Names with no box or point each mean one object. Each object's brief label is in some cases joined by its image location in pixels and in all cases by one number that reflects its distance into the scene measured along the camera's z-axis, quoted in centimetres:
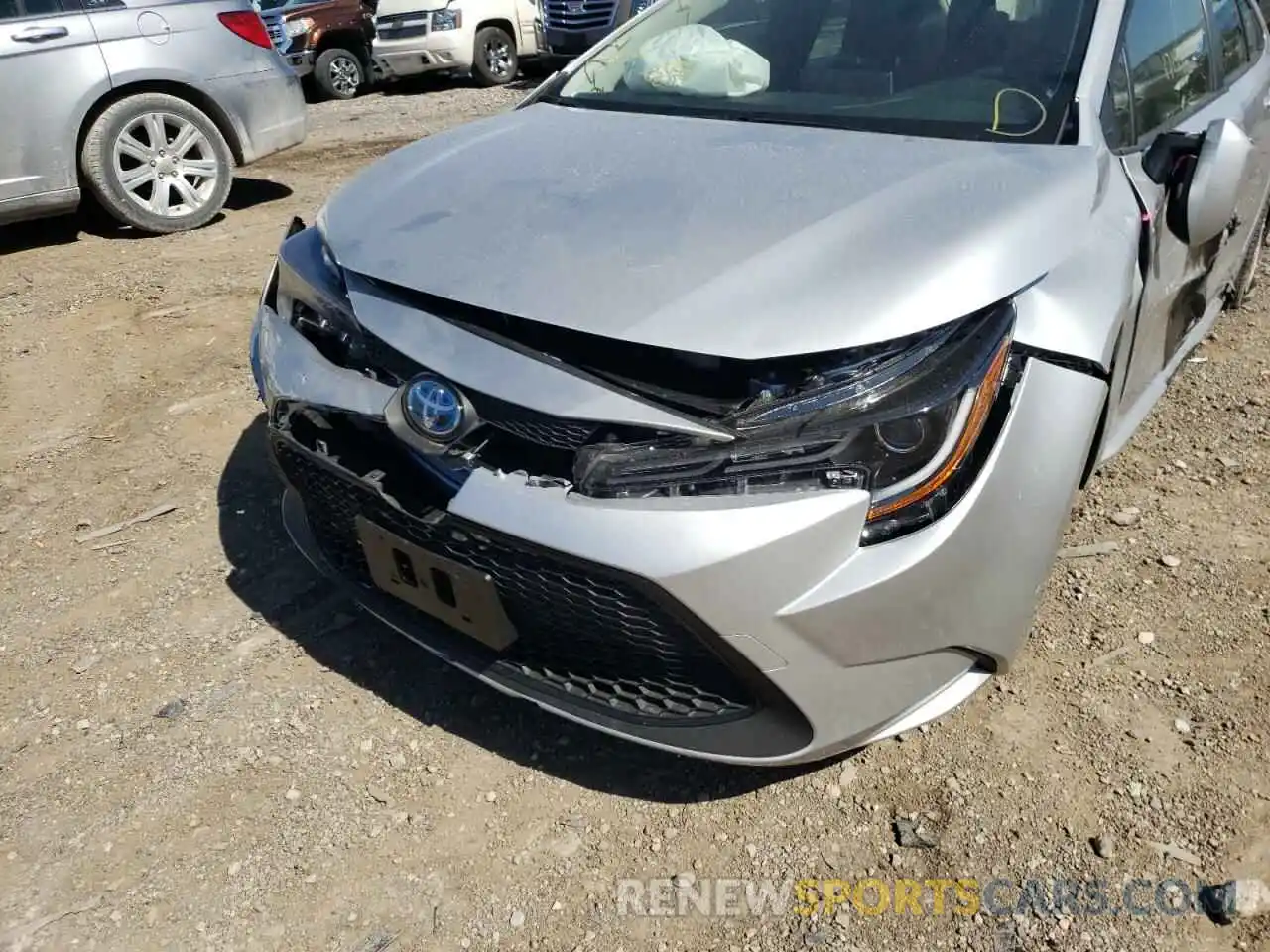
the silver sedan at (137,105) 514
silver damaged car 167
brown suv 1111
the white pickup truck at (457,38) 1070
